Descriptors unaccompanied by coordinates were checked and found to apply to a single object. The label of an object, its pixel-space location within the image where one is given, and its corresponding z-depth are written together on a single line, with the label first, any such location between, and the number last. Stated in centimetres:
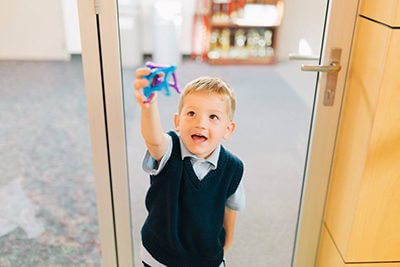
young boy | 129
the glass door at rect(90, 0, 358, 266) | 151
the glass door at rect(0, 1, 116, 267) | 187
